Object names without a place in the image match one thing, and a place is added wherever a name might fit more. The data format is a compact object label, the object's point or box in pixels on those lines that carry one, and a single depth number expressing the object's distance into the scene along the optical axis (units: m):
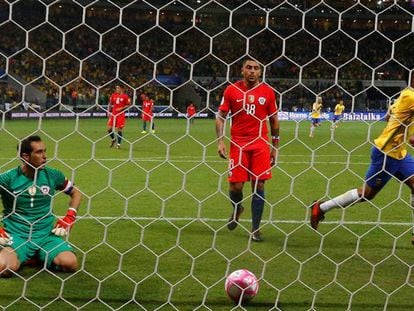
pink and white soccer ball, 8.27
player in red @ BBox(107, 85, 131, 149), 30.34
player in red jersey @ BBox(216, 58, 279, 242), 11.71
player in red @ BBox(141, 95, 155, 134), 32.99
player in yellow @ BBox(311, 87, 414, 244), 11.06
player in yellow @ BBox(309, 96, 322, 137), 38.19
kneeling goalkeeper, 9.42
